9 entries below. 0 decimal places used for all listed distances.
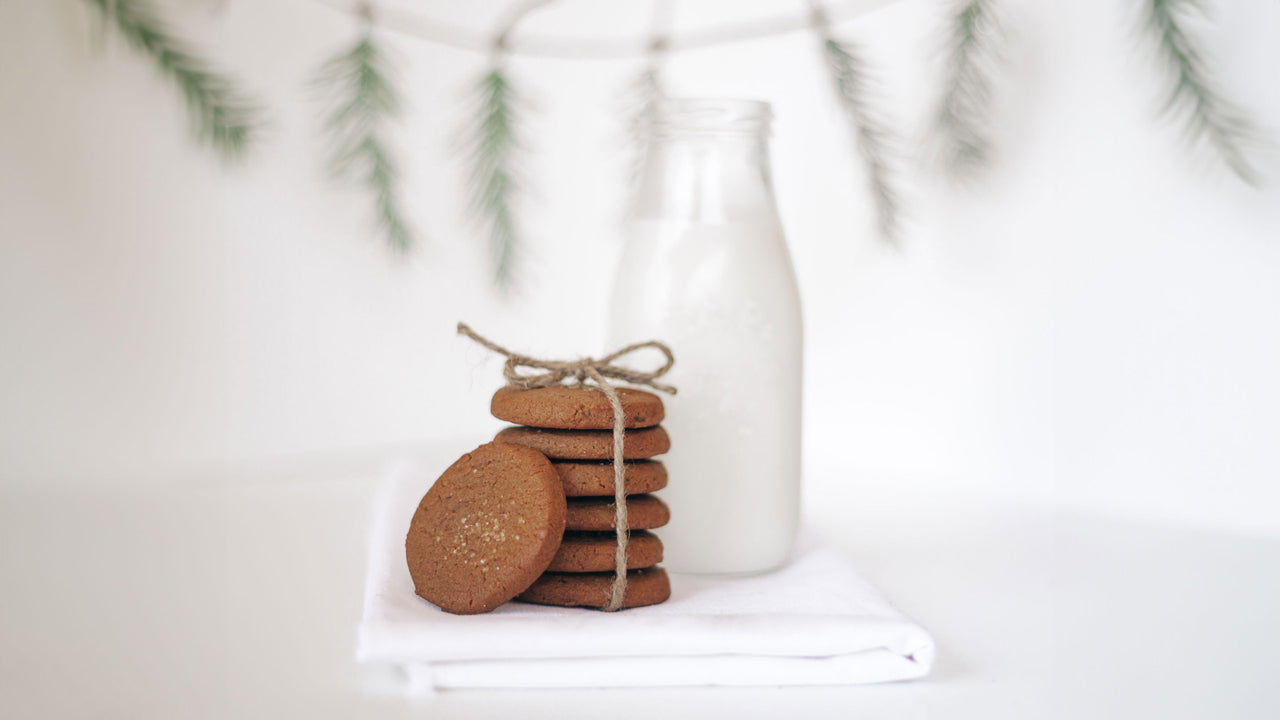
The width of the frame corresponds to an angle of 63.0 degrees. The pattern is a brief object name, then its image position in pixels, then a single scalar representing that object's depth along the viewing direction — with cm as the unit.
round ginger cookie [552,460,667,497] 67
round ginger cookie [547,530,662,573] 66
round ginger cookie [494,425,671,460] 67
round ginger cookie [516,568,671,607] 67
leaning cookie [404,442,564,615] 63
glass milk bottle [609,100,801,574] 79
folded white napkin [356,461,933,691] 59
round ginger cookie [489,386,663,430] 67
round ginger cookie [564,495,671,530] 66
